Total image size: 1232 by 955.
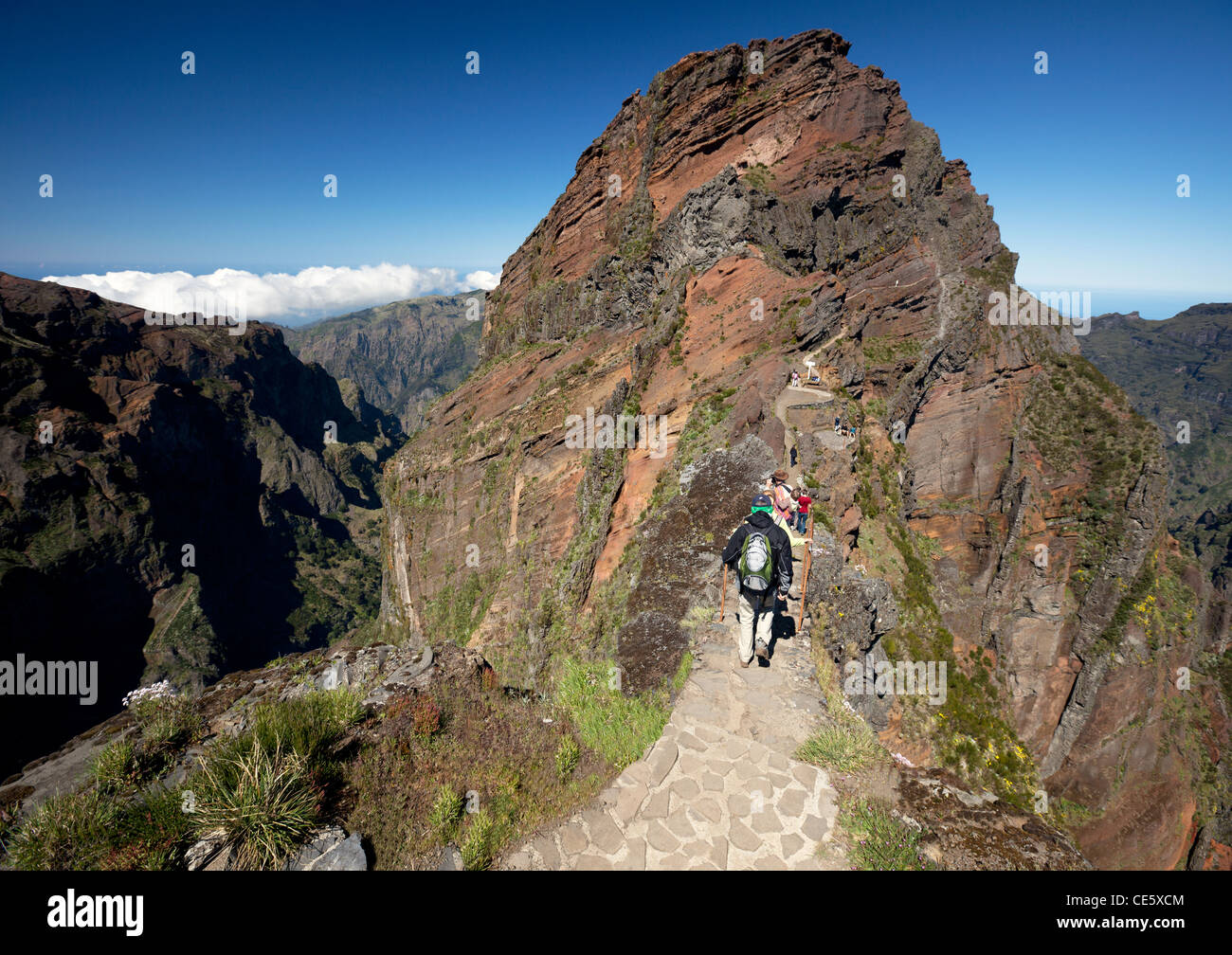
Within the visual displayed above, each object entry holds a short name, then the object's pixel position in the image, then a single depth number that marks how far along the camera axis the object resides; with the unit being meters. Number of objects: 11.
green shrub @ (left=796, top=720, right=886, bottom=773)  6.16
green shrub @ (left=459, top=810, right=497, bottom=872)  4.84
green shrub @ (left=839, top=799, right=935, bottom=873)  4.82
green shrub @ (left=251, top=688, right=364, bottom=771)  5.52
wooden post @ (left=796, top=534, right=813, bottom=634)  8.91
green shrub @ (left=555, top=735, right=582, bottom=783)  6.23
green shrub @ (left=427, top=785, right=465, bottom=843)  5.17
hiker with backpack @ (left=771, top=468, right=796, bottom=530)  9.73
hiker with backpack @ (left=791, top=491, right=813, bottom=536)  10.70
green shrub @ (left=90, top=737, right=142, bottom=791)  5.56
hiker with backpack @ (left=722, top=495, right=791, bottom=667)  7.38
